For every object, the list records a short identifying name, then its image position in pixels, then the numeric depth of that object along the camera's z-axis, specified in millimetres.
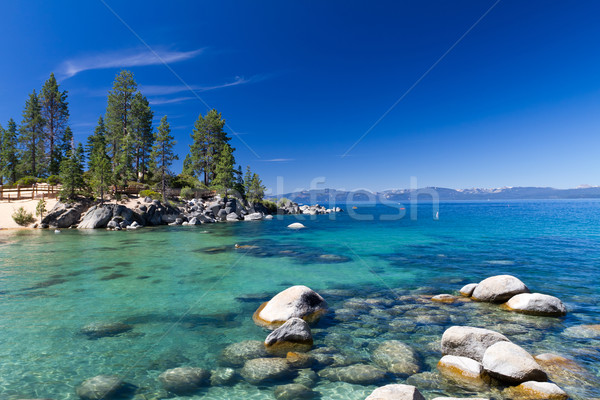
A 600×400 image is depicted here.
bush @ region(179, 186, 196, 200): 68625
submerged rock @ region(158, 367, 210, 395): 6617
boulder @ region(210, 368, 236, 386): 6884
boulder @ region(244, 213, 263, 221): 67150
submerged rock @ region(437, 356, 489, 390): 6691
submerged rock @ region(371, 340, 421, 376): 7371
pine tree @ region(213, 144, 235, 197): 70875
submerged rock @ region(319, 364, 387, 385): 6918
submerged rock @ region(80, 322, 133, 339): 9531
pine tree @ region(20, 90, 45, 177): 67062
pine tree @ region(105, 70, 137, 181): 67812
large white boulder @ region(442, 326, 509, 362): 7605
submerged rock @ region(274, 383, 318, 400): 6301
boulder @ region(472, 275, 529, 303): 12203
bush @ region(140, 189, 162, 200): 58062
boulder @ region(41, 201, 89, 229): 44719
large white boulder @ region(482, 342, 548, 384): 6445
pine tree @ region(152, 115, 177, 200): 65500
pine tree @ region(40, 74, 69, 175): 68812
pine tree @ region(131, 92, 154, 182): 69062
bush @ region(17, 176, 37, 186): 58231
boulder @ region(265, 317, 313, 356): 8493
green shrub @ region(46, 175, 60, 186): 57188
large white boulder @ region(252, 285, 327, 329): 10566
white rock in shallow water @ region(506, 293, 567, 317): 10898
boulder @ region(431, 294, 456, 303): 12712
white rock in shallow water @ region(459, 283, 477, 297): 13331
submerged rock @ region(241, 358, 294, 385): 6980
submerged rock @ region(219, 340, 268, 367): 7809
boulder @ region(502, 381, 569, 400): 6018
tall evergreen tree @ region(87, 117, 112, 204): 49250
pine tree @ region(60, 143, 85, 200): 47522
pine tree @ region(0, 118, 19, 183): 66750
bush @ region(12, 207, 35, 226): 44219
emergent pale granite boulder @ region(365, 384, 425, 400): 5246
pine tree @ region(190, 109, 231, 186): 78688
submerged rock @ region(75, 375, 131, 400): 6332
